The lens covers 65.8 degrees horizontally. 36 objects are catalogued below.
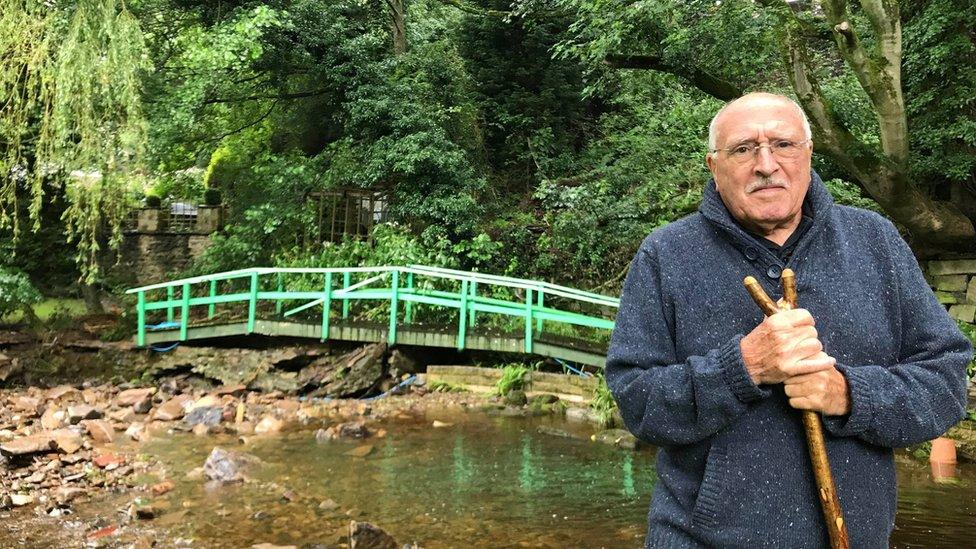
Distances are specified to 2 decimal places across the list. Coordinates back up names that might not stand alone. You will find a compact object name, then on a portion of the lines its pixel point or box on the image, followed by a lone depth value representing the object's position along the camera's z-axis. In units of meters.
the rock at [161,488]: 6.10
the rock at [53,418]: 8.23
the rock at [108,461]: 6.68
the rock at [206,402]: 9.44
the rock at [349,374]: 10.35
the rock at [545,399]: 9.22
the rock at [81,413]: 8.56
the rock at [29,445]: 6.51
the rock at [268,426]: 8.47
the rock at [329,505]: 5.74
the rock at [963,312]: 8.46
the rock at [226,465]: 6.48
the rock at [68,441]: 6.94
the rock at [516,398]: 9.33
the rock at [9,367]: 10.43
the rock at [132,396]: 9.58
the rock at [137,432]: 8.09
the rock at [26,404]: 8.91
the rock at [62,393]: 9.73
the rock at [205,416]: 8.73
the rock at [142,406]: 9.26
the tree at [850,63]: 7.14
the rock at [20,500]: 5.64
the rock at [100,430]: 7.91
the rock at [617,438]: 7.52
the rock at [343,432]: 8.05
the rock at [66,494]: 5.76
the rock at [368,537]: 4.69
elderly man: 1.35
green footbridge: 9.70
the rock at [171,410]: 9.01
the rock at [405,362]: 10.62
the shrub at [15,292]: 10.68
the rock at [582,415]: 8.50
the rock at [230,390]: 10.27
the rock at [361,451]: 7.38
